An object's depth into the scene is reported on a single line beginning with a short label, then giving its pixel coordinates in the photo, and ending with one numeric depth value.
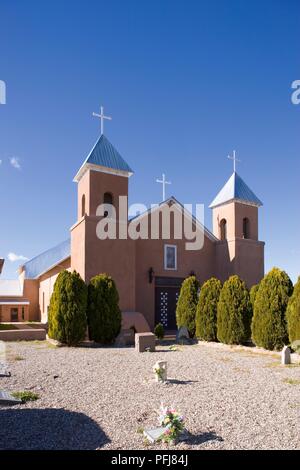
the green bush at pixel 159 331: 18.52
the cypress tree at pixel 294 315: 13.12
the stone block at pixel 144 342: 14.22
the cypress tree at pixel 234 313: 15.73
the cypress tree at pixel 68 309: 15.92
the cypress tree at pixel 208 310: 17.00
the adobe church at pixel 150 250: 19.12
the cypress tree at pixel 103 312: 16.61
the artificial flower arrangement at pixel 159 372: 8.71
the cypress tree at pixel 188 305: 18.48
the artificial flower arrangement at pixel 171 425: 5.19
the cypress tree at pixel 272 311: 14.17
